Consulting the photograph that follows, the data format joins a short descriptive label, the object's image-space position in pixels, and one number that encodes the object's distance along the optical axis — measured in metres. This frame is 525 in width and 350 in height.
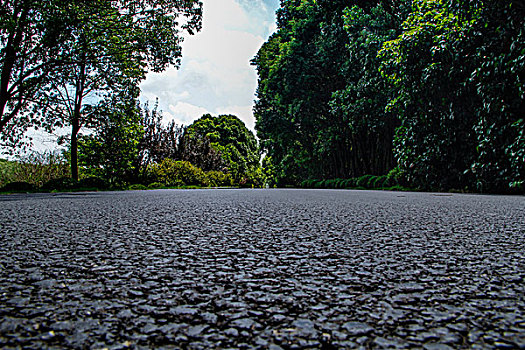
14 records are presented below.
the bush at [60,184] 14.24
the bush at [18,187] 13.46
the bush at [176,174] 22.02
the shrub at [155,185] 19.89
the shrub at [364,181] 18.58
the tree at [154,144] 21.81
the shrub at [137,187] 18.09
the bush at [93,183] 15.48
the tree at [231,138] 58.92
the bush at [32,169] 15.82
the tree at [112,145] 18.23
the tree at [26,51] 11.70
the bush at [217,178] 27.83
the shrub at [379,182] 17.08
